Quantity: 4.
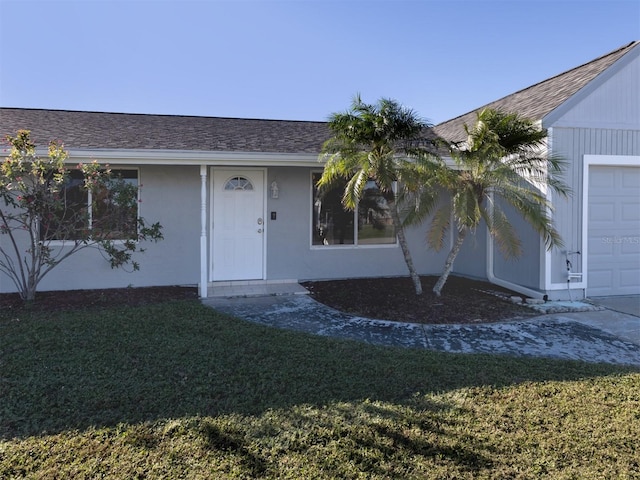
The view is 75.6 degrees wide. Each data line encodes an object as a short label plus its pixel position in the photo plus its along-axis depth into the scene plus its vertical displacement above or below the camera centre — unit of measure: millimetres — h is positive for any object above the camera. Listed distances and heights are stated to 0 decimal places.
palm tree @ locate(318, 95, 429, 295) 6305 +1480
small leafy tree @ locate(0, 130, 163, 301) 6152 +368
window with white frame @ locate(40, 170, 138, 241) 6723 +396
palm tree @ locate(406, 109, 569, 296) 6234 +855
